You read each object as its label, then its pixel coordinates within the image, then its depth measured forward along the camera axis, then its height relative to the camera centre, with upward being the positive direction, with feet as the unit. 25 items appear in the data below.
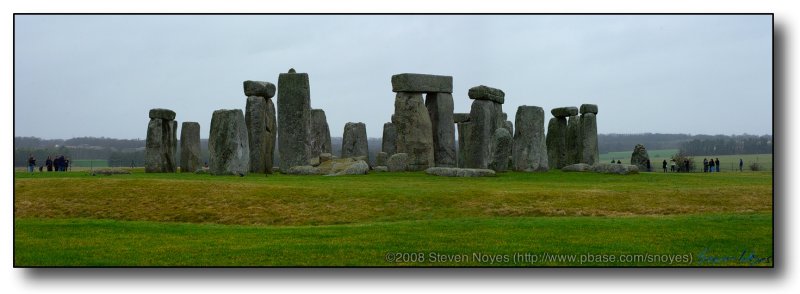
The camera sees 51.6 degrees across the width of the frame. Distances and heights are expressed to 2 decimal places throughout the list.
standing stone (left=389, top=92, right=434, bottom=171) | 104.27 +1.65
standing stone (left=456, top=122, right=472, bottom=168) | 115.34 +0.33
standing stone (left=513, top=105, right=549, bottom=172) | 103.04 +0.32
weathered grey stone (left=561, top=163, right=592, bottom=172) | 102.99 -2.94
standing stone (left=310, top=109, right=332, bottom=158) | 115.03 +1.38
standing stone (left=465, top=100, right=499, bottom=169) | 104.53 +0.82
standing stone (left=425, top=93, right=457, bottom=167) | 108.58 +2.01
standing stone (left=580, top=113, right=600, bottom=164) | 115.03 +0.53
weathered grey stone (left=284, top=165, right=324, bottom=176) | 91.04 -3.05
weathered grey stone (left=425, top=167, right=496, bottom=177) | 86.84 -3.04
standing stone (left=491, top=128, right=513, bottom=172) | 99.09 -0.91
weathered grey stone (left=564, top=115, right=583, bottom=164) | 118.62 +0.69
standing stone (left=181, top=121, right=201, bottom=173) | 105.40 -0.62
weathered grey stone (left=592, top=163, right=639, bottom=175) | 96.94 -2.93
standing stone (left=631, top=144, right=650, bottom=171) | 120.67 -1.76
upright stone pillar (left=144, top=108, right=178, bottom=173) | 101.71 -0.13
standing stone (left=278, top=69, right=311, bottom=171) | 97.25 +2.89
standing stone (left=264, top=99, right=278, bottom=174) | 98.63 +0.54
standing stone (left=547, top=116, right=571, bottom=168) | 120.06 -0.05
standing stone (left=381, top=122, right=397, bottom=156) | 128.88 +0.62
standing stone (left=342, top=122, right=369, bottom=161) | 126.82 +0.43
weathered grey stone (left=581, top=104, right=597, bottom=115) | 115.96 +5.02
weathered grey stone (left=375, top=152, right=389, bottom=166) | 115.44 -2.12
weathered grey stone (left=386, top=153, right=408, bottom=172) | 101.40 -2.33
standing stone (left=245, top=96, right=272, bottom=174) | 96.94 +1.22
